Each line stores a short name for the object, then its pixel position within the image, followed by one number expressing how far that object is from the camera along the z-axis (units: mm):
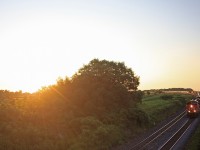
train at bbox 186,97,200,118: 29023
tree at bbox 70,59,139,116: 23246
